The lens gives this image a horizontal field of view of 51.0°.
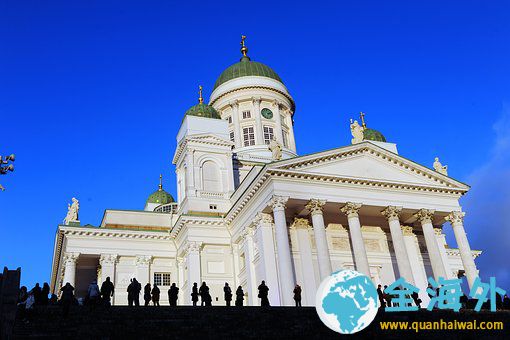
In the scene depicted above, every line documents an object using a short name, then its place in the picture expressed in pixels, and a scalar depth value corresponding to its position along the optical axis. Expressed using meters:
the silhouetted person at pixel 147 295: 22.42
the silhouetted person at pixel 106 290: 20.29
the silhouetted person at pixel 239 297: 21.62
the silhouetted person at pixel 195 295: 22.41
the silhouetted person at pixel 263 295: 20.44
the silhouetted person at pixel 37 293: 19.30
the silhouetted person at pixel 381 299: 21.77
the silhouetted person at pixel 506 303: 24.53
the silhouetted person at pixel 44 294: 19.47
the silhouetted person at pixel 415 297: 23.34
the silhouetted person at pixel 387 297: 22.71
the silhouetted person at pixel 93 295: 17.70
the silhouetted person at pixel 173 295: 21.62
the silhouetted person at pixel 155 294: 22.14
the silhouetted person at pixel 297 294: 21.78
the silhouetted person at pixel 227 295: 21.81
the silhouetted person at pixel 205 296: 21.75
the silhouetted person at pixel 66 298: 16.09
